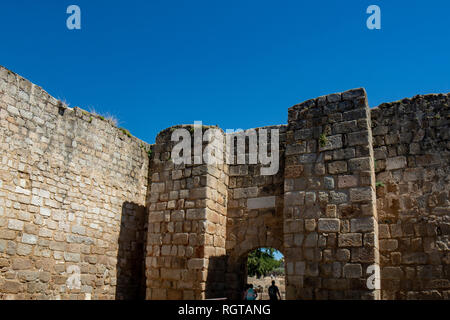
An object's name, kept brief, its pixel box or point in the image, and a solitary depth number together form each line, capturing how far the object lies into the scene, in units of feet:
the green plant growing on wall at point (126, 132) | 35.21
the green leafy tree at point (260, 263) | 57.93
